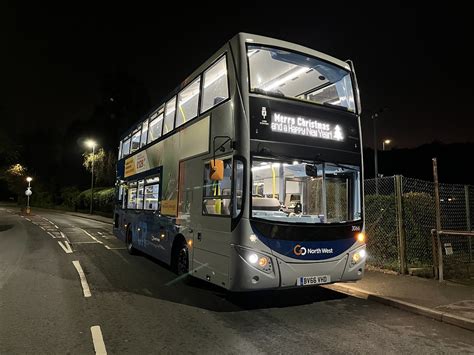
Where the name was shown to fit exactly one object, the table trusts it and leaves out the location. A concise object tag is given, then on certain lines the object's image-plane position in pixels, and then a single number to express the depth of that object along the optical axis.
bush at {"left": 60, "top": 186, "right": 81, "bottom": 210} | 52.47
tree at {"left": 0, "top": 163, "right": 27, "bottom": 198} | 56.65
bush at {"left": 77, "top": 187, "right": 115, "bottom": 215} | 39.05
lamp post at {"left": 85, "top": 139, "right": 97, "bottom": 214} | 40.01
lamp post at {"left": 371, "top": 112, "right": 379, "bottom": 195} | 32.31
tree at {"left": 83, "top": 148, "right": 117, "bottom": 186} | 43.12
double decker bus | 5.95
